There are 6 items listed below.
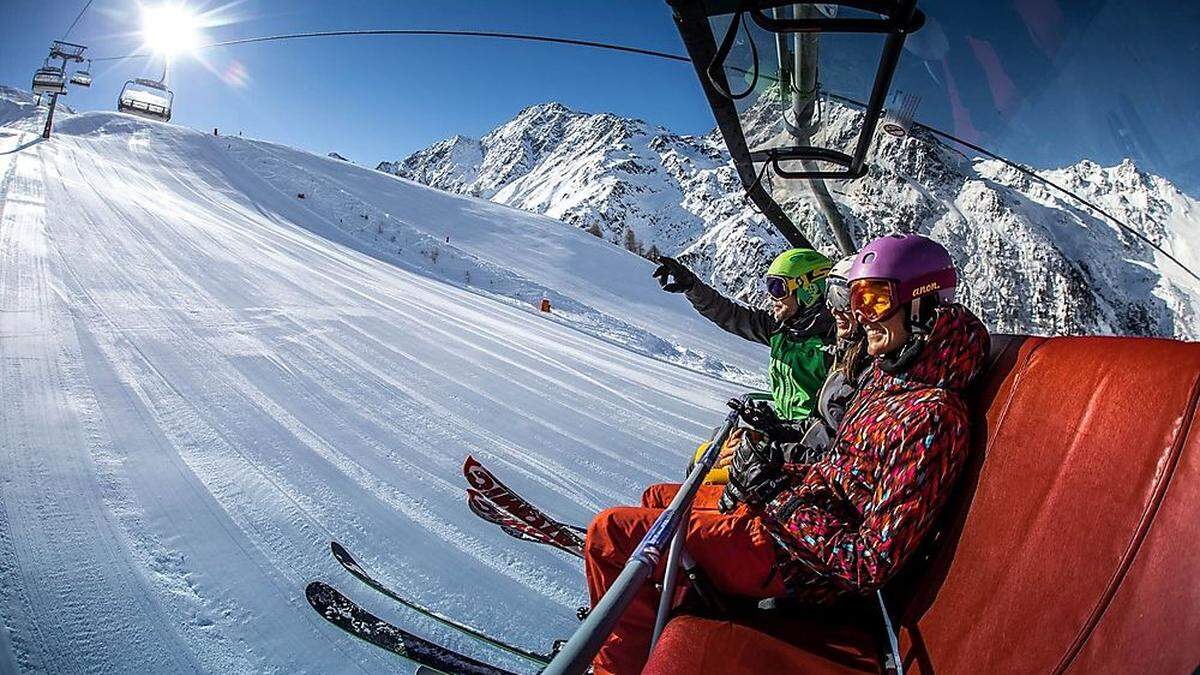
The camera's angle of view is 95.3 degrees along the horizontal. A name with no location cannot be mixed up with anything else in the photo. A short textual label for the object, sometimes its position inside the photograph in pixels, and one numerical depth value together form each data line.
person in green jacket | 2.88
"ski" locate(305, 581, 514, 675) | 1.59
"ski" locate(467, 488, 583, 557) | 2.35
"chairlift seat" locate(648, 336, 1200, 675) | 0.81
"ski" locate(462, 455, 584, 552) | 2.37
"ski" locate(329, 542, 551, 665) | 1.80
